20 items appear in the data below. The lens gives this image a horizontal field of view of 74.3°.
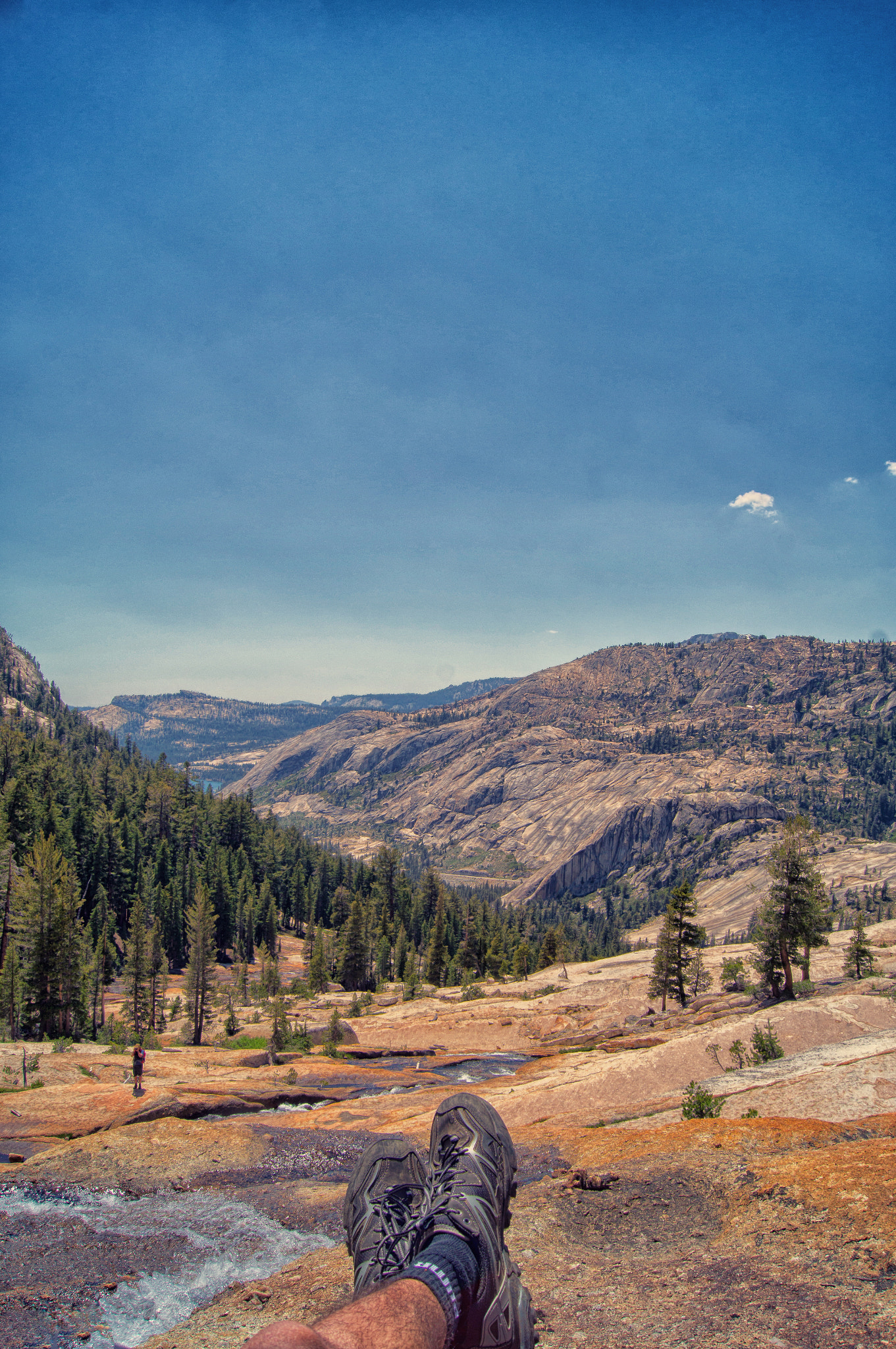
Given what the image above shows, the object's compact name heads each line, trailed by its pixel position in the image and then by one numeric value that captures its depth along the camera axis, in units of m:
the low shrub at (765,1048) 20.39
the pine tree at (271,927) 102.06
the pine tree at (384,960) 92.44
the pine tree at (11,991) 37.44
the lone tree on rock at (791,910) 32.03
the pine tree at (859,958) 41.50
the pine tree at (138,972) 49.28
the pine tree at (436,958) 86.81
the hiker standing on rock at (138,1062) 23.03
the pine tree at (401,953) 89.12
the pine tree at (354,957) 80.69
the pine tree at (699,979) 49.12
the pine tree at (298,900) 124.56
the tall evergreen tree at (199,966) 47.69
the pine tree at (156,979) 53.00
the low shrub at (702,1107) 14.28
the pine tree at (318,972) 71.62
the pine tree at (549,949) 96.81
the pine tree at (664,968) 46.06
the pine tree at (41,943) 38.78
